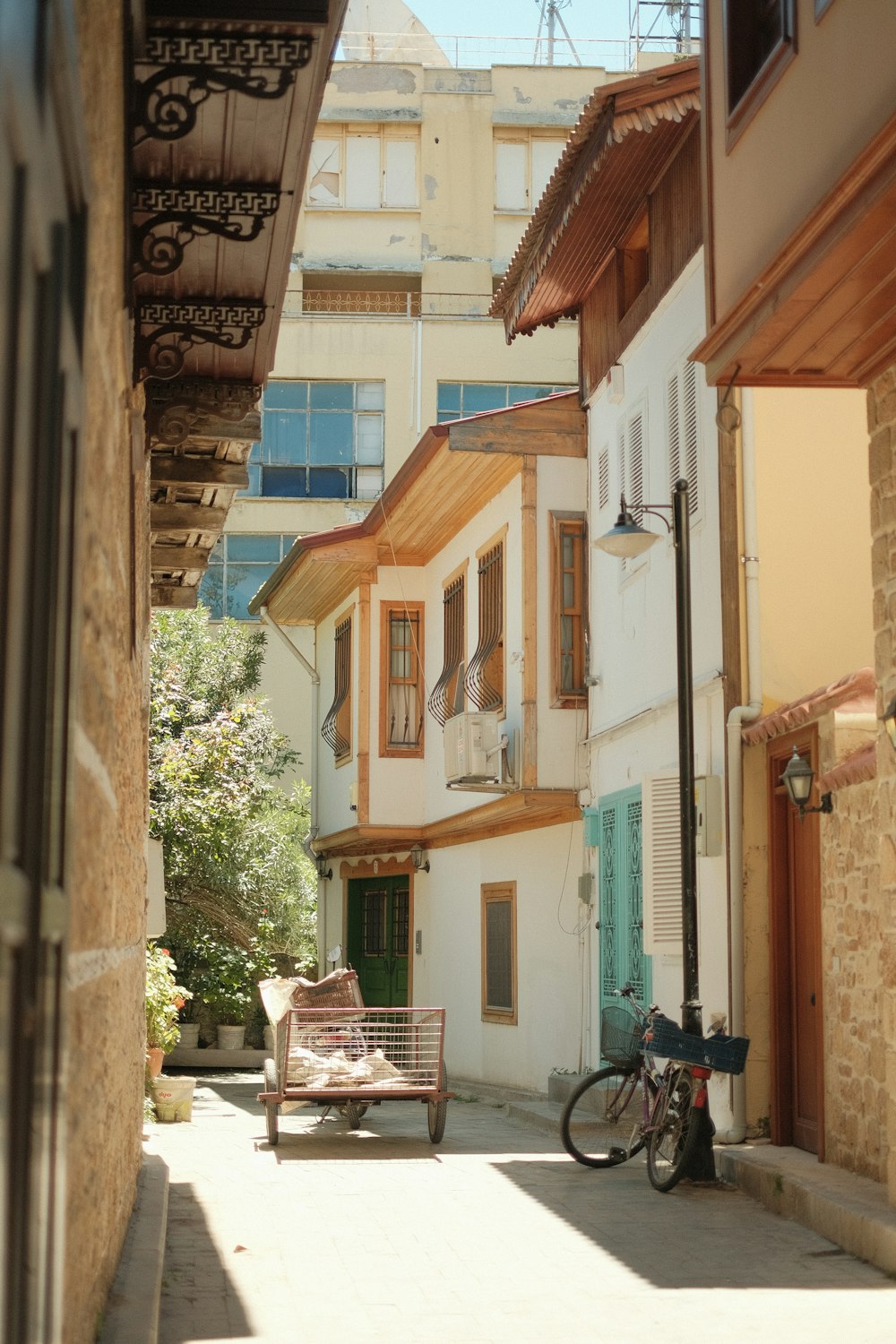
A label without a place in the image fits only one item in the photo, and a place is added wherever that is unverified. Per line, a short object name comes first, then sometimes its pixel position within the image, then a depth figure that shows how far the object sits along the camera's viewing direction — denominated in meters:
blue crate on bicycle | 10.10
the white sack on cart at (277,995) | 13.48
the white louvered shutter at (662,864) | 12.65
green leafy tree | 21.39
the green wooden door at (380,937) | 22.97
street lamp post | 10.62
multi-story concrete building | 32.19
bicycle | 10.14
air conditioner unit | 16.44
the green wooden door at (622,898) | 14.32
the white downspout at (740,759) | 11.41
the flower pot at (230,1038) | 22.62
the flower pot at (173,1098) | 14.59
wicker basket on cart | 13.94
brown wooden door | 10.78
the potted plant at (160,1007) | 14.20
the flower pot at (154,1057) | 14.45
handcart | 12.52
